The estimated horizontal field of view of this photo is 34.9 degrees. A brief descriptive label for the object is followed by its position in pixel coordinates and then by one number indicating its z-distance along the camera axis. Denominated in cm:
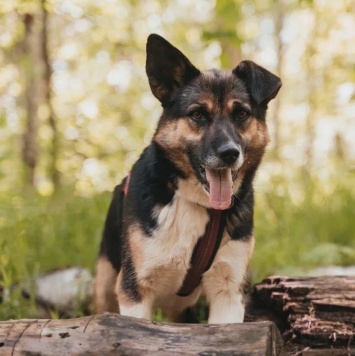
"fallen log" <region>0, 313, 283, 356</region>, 234
